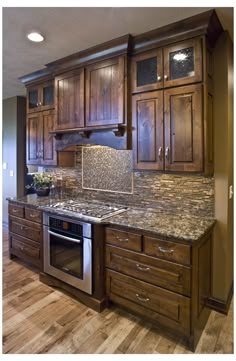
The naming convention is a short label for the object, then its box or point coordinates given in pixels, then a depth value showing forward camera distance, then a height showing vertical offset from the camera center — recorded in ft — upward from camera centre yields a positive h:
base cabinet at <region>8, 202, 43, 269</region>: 9.30 -2.42
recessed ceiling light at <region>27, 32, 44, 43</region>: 7.03 +4.31
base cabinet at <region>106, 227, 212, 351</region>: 5.74 -2.80
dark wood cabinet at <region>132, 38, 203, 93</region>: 6.45 +3.25
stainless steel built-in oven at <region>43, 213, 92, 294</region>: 7.38 -2.54
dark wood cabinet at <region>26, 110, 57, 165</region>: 10.18 +1.71
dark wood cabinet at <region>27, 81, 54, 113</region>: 10.12 +3.60
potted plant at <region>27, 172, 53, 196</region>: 11.12 -0.37
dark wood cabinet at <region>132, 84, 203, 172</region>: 6.52 +1.40
